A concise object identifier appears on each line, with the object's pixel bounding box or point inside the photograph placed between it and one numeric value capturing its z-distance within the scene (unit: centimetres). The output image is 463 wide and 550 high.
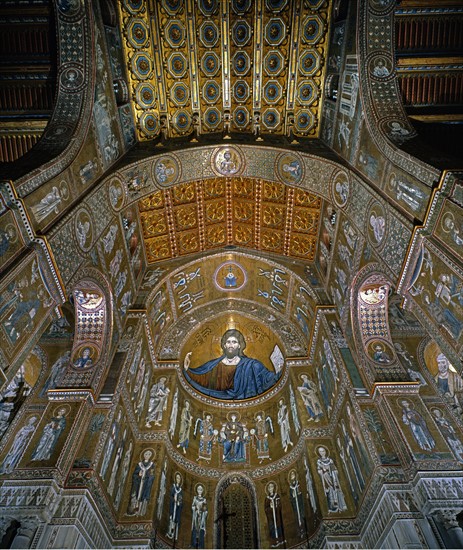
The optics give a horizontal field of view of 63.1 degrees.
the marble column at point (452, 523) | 633
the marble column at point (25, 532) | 631
